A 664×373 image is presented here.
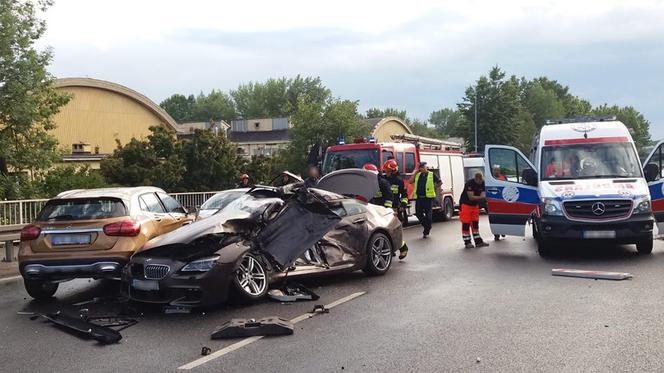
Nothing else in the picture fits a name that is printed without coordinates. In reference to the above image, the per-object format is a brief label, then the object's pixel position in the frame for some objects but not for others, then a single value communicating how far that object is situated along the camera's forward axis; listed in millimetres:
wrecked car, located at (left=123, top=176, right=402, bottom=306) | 7395
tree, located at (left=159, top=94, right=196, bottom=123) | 129875
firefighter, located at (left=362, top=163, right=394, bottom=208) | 11727
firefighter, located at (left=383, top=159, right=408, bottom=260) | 13773
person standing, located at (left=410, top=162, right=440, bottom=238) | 14594
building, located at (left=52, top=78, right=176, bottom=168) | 36312
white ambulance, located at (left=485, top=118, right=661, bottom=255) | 10539
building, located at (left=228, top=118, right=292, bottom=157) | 67875
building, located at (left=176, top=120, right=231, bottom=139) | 27953
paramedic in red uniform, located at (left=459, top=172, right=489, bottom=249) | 13164
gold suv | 8305
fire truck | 17766
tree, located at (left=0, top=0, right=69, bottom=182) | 19234
